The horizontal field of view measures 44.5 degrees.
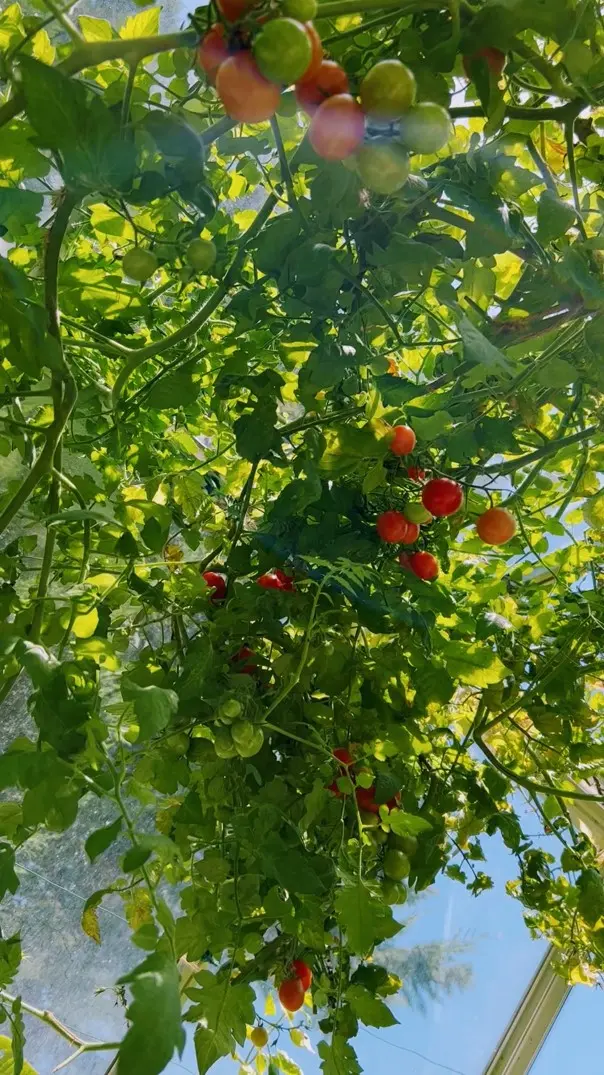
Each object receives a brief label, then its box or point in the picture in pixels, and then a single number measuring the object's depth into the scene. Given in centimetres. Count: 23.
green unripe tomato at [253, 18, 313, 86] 34
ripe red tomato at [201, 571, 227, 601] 82
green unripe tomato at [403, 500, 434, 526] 69
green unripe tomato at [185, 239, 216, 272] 50
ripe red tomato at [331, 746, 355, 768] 78
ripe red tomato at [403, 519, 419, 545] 70
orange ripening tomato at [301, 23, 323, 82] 37
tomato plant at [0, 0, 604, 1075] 45
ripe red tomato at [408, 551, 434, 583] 74
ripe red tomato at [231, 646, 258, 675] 77
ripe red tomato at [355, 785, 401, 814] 80
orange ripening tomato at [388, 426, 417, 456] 66
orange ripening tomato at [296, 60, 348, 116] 40
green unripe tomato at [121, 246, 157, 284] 51
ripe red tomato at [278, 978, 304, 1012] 84
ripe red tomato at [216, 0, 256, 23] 36
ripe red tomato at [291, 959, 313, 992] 85
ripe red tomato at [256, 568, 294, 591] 78
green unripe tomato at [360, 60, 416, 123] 38
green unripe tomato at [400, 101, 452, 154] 39
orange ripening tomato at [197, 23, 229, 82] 37
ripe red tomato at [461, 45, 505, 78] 44
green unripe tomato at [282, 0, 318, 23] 35
